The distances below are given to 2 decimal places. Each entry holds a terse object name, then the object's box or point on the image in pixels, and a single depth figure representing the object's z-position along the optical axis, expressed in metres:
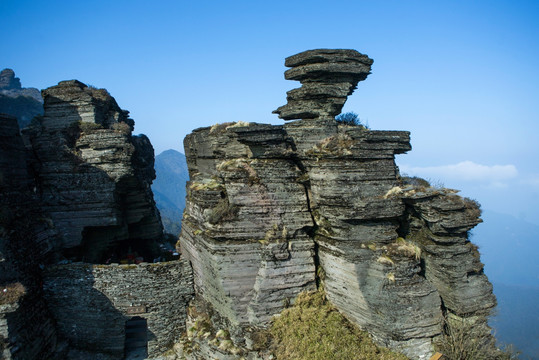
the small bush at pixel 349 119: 16.19
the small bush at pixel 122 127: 19.30
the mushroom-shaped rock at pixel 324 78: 14.86
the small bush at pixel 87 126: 18.40
